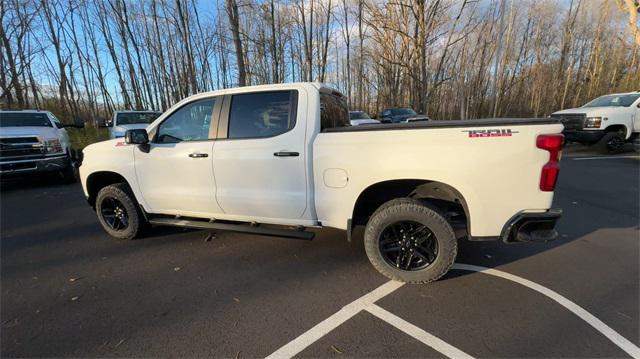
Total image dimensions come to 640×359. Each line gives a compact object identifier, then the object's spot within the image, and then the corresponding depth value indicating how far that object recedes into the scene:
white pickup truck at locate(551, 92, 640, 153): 10.18
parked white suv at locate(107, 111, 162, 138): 9.90
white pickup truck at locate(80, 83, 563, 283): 2.63
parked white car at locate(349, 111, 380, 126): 15.05
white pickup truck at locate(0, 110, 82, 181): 7.07
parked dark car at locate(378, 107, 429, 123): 18.67
